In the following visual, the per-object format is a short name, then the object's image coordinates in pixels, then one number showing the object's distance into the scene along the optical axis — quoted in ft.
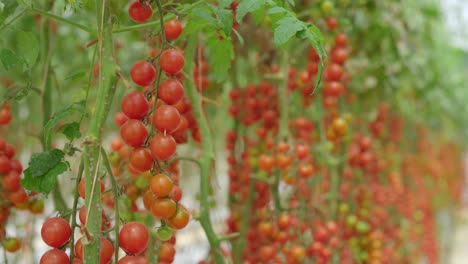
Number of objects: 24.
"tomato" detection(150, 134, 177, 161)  1.76
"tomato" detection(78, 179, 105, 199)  1.68
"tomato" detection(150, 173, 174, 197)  1.76
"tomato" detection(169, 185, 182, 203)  1.89
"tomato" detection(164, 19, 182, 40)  2.12
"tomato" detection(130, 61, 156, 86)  1.87
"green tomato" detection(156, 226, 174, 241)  1.93
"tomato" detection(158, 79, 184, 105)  1.83
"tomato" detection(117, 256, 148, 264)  1.59
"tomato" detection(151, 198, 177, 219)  1.84
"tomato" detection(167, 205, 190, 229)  1.91
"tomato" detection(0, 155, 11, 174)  2.27
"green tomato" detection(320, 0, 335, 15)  3.61
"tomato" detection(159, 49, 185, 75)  1.81
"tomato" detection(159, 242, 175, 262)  2.23
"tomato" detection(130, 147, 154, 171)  1.78
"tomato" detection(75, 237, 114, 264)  1.61
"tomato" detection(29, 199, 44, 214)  2.59
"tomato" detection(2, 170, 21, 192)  2.29
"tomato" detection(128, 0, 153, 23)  1.94
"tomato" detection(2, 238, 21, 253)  2.46
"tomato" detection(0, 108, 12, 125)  2.61
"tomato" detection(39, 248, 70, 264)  1.57
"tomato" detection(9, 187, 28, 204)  2.35
